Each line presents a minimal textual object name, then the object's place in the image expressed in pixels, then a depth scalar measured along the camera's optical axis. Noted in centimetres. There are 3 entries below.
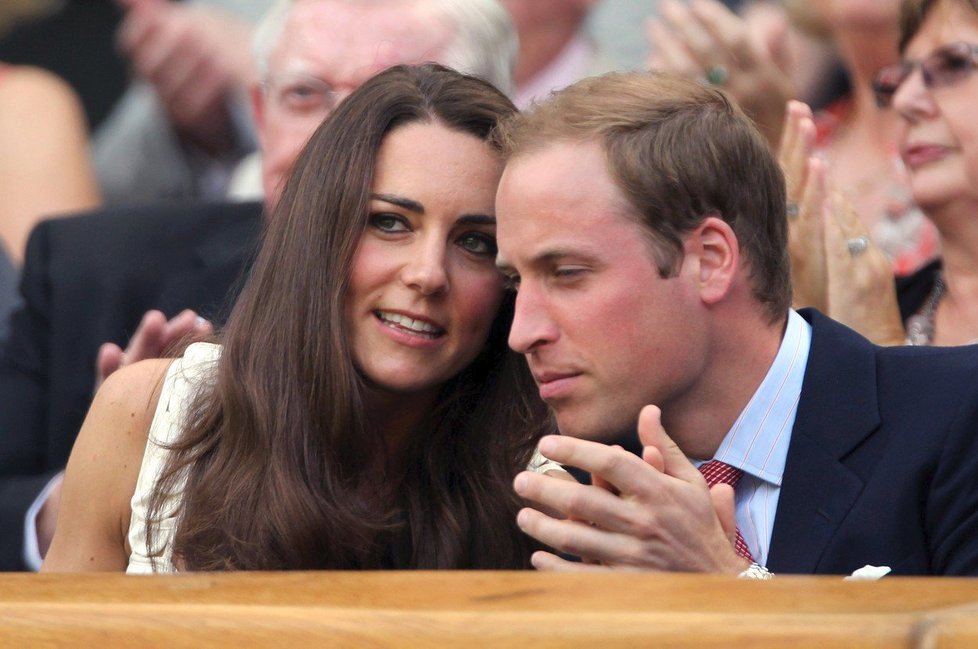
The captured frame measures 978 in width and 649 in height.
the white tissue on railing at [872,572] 872
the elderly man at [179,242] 931
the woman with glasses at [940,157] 909
